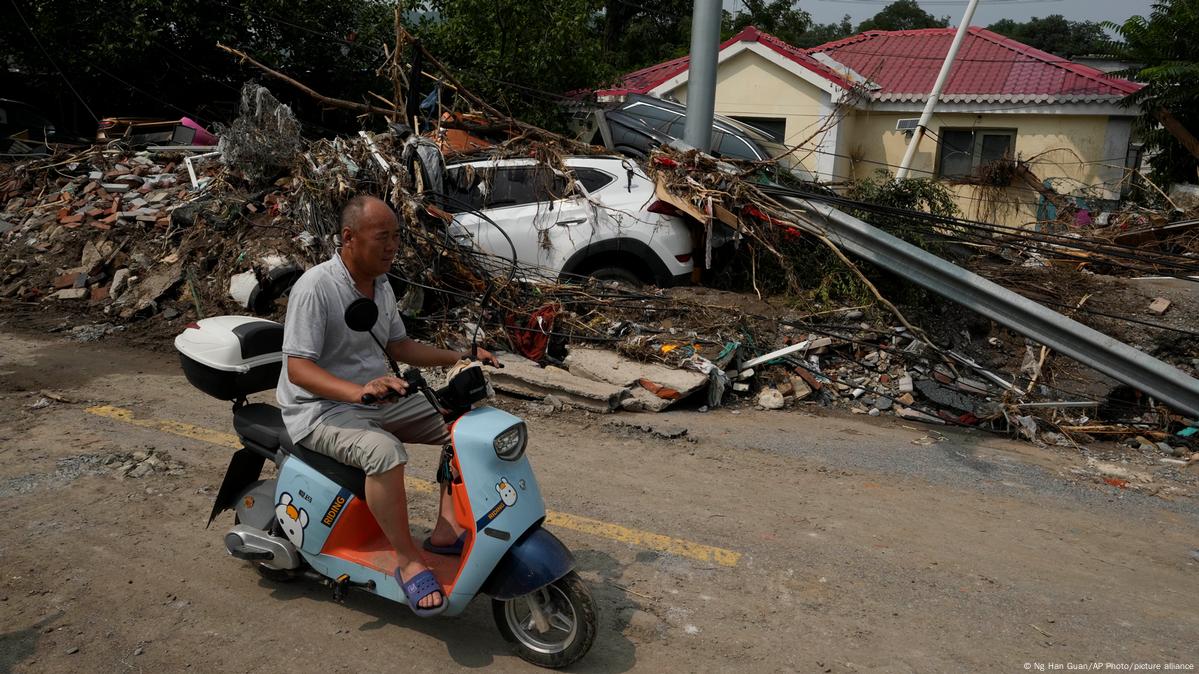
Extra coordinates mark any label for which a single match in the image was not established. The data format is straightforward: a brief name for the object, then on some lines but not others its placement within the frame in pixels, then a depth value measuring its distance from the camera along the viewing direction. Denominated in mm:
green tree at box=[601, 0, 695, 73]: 28375
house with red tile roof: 17594
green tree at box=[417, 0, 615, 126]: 15883
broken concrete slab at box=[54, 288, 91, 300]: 9700
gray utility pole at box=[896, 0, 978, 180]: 16500
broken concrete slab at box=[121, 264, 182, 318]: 9195
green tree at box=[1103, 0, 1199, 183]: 15859
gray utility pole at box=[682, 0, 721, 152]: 9555
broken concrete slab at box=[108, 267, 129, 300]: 9656
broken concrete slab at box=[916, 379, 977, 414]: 7246
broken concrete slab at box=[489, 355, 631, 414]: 6859
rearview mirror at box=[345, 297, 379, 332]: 3246
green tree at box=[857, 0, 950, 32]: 59031
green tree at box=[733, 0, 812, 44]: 29141
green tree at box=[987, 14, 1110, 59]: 55906
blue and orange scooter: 3301
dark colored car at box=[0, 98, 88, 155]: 14828
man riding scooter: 3363
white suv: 8625
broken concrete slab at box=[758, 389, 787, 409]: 7266
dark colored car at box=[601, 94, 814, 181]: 11367
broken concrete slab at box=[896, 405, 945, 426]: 7152
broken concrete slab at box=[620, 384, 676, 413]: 6883
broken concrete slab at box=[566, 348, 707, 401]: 7004
